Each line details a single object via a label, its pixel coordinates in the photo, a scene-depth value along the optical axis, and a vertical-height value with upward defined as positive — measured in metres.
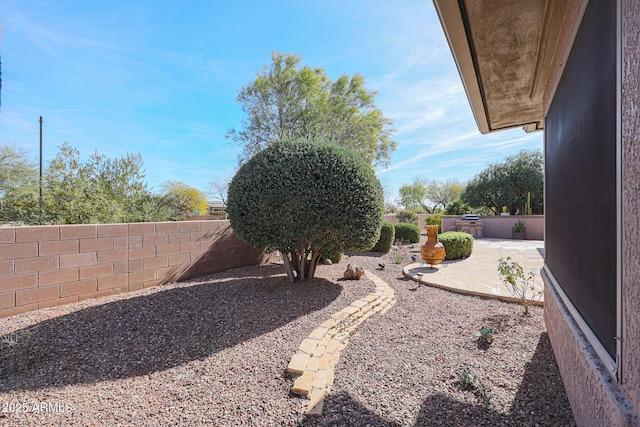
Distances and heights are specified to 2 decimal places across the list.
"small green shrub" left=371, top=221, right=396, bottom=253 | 8.93 -0.84
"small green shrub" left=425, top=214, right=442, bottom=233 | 17.50 -0.46
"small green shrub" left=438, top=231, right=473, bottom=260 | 7.59 -0.89
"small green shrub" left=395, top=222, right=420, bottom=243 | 11.41 -0.83
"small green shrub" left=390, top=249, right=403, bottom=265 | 7.23 -1.22
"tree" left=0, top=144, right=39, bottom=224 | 11.33 +1.94
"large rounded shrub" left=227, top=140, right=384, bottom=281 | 3.85 +0.20
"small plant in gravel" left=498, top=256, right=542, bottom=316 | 3.84 -1.21
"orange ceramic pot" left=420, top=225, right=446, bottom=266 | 6.29 -0.84
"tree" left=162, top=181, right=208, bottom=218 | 19.95 +1.43
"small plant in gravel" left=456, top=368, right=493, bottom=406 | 2.02 -1.31
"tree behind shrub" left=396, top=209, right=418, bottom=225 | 17.80 -0.24
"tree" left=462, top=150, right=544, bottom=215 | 15.48 +1.63
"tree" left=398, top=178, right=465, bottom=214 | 31.33 +2.21
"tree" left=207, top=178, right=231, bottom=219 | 29.26 +2.73
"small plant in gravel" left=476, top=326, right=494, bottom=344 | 2.85 -1.27
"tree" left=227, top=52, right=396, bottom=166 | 16.39 +6.27
